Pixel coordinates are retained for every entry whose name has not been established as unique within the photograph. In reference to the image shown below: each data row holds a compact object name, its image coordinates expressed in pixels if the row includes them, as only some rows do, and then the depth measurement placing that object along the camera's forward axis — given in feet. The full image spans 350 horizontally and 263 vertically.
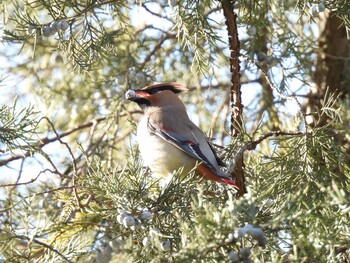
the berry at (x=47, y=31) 20.39
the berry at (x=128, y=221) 16.24
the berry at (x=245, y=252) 13.97
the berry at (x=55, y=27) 20.43
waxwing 22.36
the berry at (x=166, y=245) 16.54
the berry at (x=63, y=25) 20.48
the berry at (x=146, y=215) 16.65
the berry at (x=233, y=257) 13.96
